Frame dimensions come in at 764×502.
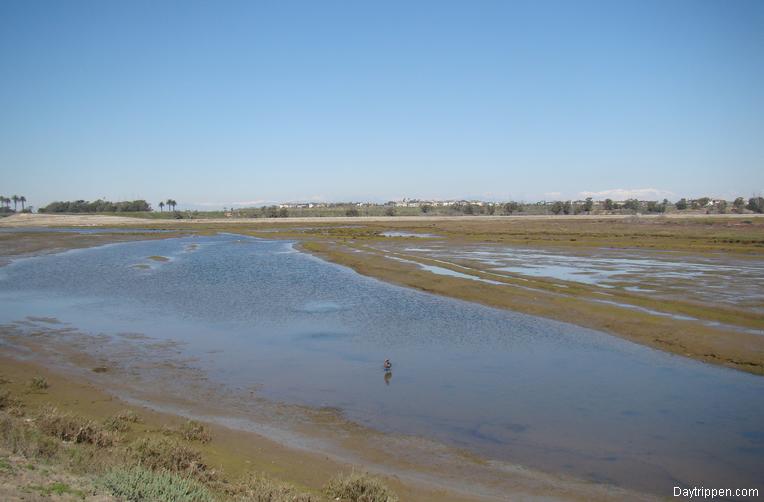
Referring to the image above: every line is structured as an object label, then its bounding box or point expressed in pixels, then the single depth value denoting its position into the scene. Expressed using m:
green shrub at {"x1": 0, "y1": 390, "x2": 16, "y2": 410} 10.36
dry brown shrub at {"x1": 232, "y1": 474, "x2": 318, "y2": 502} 7.17
